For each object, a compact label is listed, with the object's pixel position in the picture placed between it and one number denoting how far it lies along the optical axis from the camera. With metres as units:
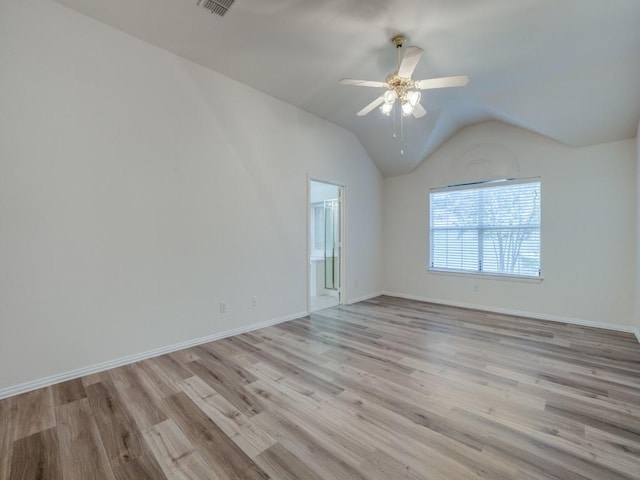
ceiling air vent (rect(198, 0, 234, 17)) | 2.37
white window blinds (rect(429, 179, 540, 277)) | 4.44
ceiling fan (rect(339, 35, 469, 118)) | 2.58
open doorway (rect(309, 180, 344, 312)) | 5.23
